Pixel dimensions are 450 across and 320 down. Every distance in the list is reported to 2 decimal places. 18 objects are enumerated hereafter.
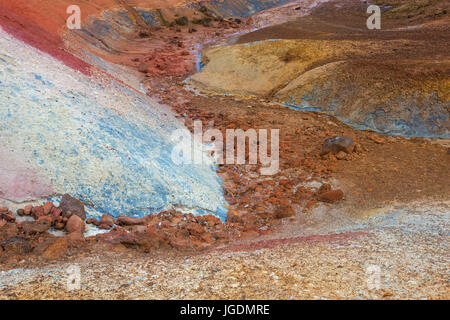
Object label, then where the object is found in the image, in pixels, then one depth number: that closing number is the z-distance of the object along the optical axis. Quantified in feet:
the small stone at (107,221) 15.47
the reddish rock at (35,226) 13.42
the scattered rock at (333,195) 20.12
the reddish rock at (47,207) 14.58
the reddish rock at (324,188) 20.79
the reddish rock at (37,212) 14.35
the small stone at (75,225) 14.24
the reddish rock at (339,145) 24.88
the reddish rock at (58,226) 14.28
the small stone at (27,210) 14.34
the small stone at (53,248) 12.35
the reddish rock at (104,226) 15.29
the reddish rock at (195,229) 16.19
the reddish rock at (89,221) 15.38
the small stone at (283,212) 18.98
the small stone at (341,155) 24.59
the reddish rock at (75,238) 13.15
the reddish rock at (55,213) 14.42
